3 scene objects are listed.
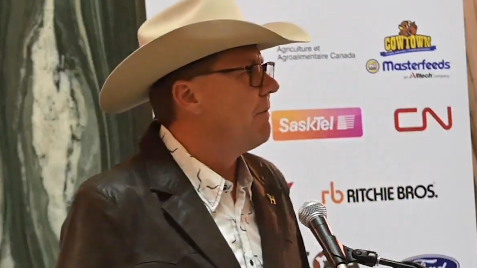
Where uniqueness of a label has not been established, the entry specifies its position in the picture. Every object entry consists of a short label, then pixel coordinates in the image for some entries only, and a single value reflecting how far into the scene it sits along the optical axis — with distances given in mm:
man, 5812
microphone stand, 5738
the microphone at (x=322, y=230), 5639
